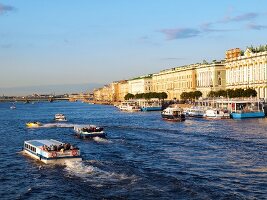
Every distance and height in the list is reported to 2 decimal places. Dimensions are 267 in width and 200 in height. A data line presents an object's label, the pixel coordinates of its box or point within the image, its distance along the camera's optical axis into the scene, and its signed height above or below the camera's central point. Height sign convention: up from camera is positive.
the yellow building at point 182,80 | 175.88 +5.29
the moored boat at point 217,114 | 95.31 -3.52
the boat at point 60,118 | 102.11 -3.99
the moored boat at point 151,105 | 148.43 -2.67
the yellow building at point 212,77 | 155.12 +5.32
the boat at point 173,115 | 90.06 -3.35
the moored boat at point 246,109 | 93.81 -2.80
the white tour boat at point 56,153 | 39.94 -4.29
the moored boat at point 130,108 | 149.62 -3.37
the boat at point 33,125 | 83.44 -4.29
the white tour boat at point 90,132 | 60.34 -4.06
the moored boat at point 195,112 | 103.21 -3.38
